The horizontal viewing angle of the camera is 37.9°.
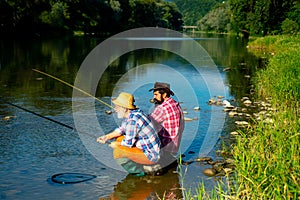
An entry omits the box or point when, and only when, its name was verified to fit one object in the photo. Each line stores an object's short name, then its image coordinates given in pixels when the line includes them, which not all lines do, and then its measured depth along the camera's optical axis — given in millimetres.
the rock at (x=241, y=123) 10906
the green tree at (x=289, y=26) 53250
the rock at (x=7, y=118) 11383
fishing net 7293
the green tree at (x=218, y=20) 126688
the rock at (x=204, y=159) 8406
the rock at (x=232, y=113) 12195
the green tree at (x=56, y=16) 65694
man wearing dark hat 7570
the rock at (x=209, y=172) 7595
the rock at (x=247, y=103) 13838
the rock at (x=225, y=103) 13473
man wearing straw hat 6902
